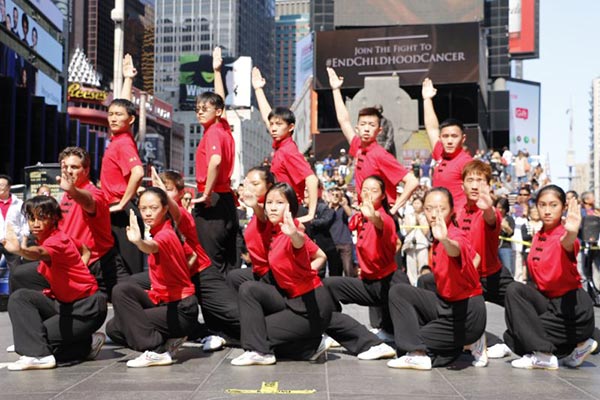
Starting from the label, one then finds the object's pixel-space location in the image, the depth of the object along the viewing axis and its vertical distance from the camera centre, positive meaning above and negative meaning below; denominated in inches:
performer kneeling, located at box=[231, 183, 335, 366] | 262.7 -31.6
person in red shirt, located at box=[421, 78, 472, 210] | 303.4 +17.5
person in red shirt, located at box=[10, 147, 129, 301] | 275.6 -7.7
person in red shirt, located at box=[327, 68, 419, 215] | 303.0 +15.6
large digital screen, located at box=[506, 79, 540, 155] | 3191.4 +353.4
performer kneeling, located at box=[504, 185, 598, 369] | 262.5 -32.2
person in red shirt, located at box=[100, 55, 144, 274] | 292.0 +10.4
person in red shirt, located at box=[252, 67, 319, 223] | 302.5 +16.4
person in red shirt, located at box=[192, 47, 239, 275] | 295.3 +5.9
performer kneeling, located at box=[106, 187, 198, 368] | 260.7 -30.7
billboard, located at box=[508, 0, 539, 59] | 3690.9 +770.8
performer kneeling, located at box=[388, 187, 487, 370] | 260.5 -33.4
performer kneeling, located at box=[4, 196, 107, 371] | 256.2 -31.2
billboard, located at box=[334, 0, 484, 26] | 2491.4 +577.6
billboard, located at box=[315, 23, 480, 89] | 2278.5 +423.3
